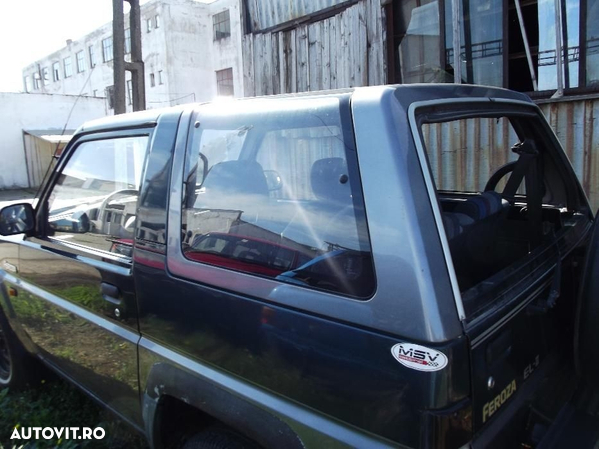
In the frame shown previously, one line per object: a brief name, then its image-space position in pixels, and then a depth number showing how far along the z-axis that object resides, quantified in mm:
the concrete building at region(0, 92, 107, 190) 21734
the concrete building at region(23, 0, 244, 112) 30531
